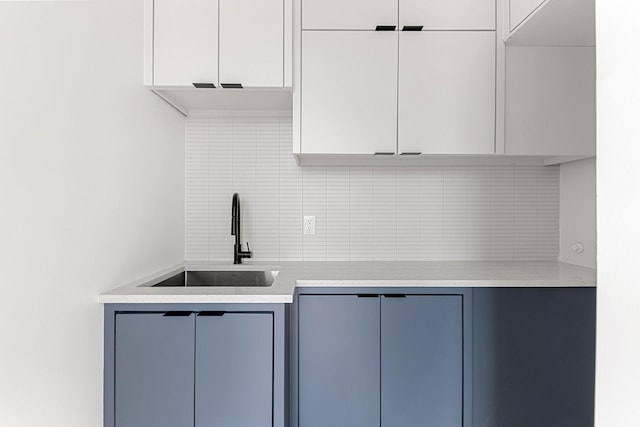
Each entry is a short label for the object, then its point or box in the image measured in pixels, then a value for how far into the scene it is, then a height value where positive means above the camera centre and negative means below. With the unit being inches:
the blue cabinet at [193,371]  55.0 -22.7
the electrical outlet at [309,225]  87.3 -2.8
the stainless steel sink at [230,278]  80.8 -13.9
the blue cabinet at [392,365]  64.2 -25.2
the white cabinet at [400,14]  71.5 +36.8
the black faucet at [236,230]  80.8 -3.8
